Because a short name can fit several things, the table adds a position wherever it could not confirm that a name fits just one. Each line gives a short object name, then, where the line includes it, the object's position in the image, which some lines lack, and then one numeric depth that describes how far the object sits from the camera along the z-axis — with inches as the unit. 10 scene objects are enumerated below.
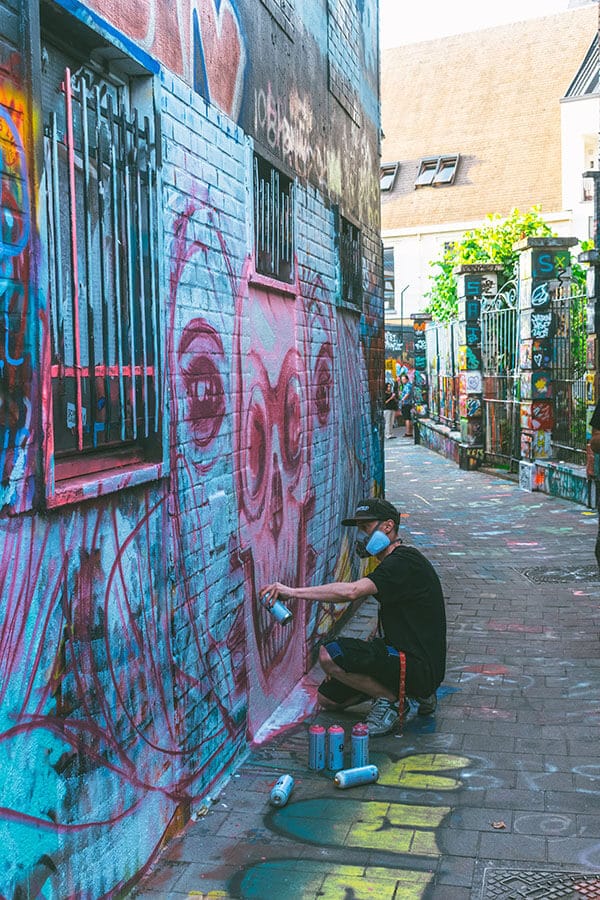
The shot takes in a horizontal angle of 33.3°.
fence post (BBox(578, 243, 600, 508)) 500.2
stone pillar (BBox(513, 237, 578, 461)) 590.6
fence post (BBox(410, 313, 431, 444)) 1080.2
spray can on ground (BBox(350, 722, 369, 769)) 196.4
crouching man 219.5
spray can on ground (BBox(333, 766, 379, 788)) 189.3
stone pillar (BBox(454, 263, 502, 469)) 738.2
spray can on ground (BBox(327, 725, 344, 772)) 198.1
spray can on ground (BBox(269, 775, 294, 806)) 181.0
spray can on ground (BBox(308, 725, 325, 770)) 199.3
